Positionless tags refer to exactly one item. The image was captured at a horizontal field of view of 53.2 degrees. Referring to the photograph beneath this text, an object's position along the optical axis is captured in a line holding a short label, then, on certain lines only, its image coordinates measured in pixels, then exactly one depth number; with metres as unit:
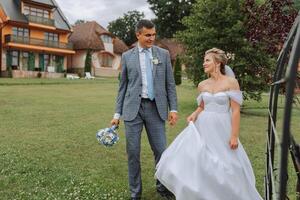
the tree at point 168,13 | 28.83
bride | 3.18
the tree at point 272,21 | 5.57
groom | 3.69
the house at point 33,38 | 30.86
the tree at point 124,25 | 51.19
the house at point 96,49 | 36.95
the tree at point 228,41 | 10.98
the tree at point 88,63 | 33.58
